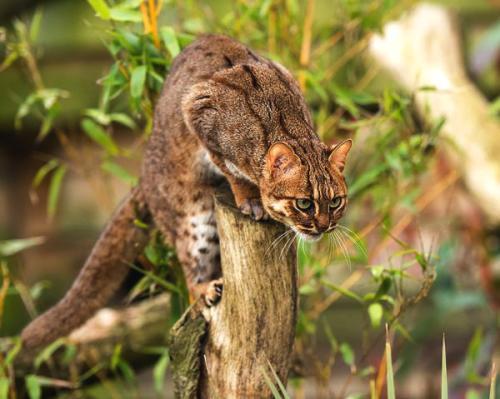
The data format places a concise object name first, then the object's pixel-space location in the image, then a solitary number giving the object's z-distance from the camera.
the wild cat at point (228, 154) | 5.39
